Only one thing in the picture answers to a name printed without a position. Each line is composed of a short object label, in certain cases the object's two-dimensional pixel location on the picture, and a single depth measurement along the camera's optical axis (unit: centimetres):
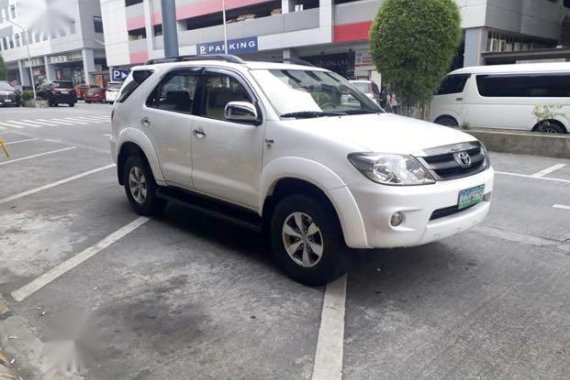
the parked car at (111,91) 3538
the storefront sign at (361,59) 2805
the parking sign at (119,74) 1549
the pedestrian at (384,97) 1738
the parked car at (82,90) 4091
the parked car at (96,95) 3891
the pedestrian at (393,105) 1532
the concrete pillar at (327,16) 2741
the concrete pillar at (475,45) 2181
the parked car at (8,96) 3262
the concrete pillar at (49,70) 6172
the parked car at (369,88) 1765
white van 1115
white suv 354
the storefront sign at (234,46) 3250
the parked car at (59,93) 3319
